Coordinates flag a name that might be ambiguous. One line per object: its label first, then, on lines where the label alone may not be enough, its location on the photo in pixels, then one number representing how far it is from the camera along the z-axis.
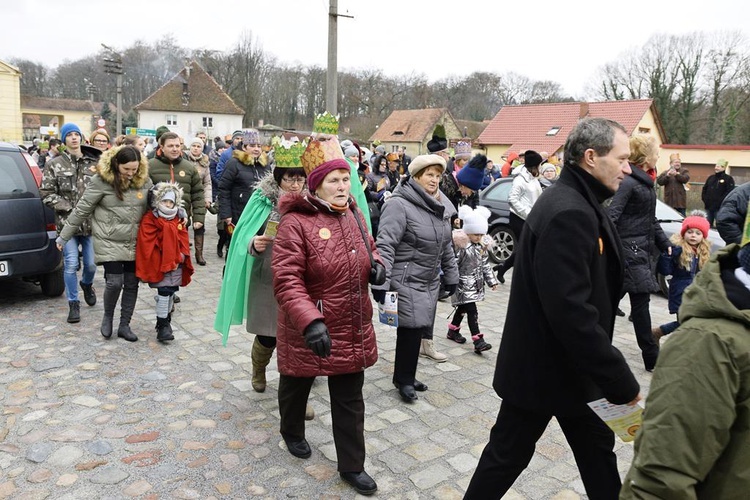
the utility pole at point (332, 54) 13.34
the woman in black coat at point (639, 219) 5.25
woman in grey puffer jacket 4.66
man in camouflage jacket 6.52
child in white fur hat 5.89
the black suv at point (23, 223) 6.74
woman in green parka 5.69
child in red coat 5.77
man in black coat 2.44
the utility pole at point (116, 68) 34.28
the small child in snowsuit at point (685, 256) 6.33
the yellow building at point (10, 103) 56.59
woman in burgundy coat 3.36
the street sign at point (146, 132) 21.77
